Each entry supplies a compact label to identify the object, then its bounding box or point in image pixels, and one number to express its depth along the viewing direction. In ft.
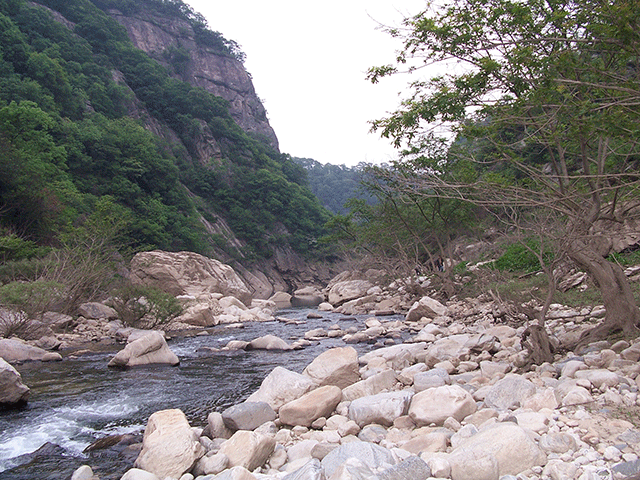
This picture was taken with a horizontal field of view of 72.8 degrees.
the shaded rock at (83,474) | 12.95
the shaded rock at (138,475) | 11.71
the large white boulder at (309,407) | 16.24
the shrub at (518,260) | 51.93
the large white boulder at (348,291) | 82.23
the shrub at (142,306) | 47.60
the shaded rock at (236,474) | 10.66
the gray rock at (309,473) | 10.39
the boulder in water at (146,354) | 29.45
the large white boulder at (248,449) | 12.49
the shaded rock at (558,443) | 10.76
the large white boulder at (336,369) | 21.16
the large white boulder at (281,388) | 18.71
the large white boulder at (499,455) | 10.18
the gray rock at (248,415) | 15.94
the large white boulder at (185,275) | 69.56
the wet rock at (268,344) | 36.60
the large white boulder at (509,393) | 14.66
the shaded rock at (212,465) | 12.28
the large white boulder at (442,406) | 14.33
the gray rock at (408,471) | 10.25
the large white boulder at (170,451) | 12.48
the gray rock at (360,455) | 11.30
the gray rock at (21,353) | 29.73
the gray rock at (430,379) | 18.29
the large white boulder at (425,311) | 47.60
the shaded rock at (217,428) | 15.78
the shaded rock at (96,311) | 48.67
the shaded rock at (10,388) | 19.54
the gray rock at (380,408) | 15.29
